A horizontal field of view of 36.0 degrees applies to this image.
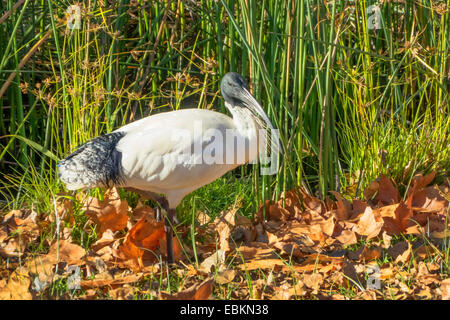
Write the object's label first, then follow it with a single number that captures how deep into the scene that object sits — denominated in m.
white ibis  2.73
